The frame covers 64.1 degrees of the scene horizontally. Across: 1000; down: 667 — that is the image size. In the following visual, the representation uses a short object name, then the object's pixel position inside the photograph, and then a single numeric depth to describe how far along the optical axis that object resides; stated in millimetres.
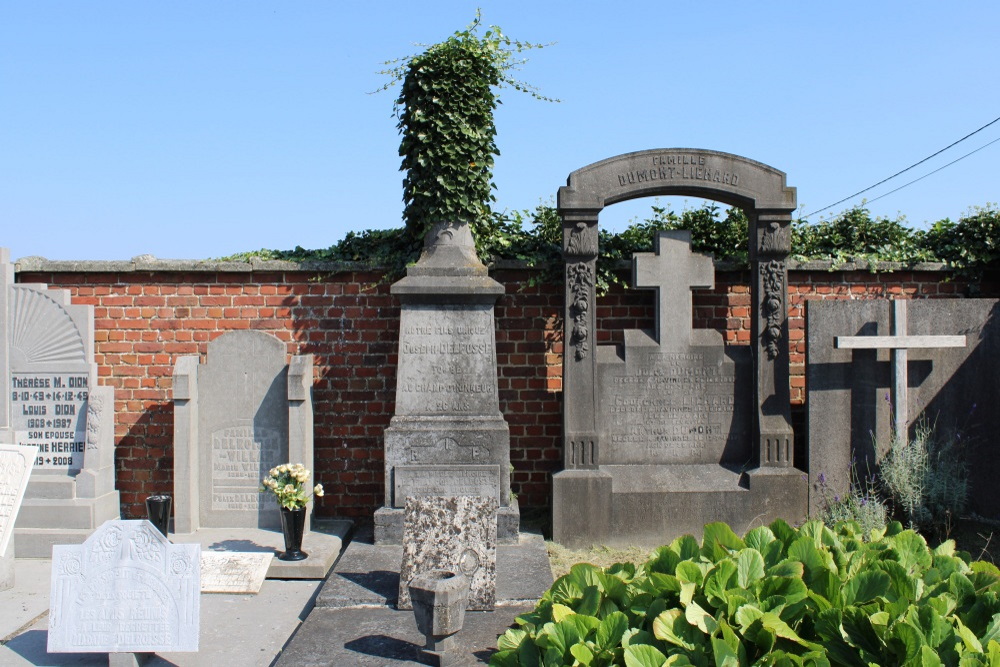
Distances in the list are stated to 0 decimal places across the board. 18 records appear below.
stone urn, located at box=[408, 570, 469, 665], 3717
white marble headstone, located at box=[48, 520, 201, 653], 3969
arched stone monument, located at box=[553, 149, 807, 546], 6230
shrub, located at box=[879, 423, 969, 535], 6125
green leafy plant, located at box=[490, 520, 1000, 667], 1564
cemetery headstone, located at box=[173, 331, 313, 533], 6547
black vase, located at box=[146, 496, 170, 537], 5781
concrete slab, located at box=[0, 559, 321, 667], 4262
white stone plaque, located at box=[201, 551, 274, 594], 5246
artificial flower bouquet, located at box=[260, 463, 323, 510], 5625
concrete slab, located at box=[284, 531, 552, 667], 4016
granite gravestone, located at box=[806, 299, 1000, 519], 6406
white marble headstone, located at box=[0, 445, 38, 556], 5234
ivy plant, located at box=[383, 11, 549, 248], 6387
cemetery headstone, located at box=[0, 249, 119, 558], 6504
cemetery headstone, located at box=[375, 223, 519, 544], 6004
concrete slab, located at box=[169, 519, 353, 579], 5559
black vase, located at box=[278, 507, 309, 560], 5633
